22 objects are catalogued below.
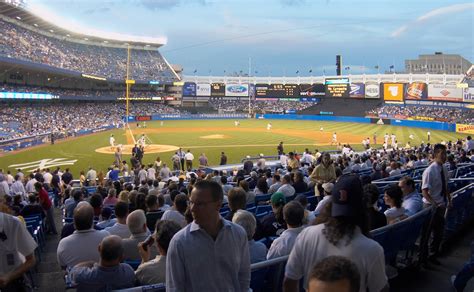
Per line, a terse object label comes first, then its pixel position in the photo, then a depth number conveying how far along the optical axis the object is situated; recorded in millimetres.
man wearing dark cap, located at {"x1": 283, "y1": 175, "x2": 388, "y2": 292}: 3361
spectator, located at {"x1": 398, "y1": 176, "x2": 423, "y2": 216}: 7344
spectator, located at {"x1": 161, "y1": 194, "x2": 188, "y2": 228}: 7230
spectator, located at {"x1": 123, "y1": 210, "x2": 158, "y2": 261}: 5859
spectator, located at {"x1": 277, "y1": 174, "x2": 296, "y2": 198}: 10932
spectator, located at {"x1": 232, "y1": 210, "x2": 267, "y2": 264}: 5203
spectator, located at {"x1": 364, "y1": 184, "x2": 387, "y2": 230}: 5896
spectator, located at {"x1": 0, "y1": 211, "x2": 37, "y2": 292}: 4457
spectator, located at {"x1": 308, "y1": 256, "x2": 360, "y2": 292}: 2311
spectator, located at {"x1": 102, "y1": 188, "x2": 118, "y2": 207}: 11372
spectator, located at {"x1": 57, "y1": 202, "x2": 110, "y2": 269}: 5512
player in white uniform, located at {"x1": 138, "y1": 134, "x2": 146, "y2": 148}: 39081
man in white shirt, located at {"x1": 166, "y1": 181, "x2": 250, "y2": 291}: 3463
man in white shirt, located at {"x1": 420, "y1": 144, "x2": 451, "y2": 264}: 7672
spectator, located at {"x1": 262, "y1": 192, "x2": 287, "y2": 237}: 6910
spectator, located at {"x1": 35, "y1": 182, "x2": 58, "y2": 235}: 12234
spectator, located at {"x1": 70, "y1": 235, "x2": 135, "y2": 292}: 4473
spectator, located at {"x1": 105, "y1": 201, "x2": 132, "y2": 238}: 6783
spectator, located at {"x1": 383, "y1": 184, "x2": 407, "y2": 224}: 6684
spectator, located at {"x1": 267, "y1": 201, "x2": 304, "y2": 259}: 5199
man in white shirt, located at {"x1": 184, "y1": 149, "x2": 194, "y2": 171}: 28800
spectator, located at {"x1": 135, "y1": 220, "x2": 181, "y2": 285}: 4508
